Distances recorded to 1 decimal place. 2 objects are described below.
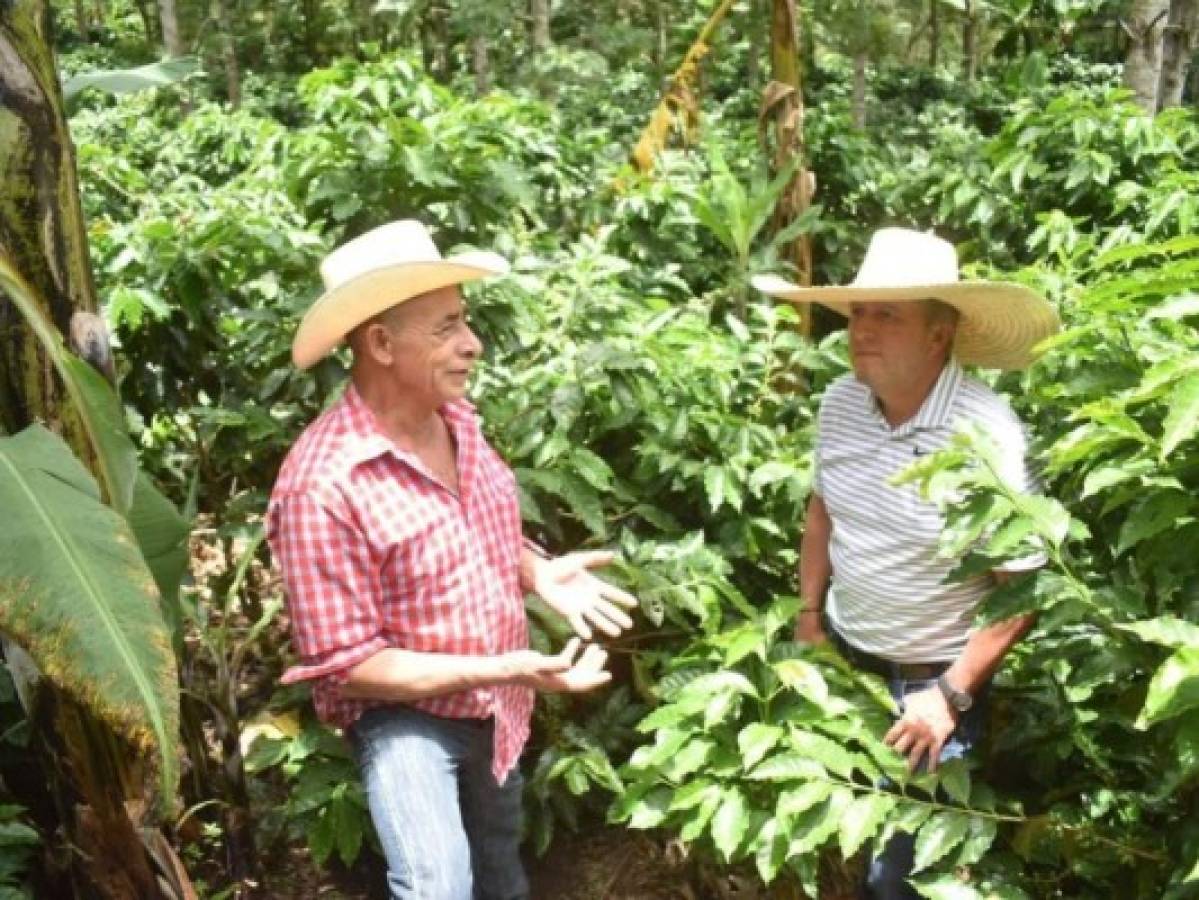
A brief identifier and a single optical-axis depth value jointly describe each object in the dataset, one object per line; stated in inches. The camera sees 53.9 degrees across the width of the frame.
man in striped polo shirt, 99.6
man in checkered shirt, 90.4
